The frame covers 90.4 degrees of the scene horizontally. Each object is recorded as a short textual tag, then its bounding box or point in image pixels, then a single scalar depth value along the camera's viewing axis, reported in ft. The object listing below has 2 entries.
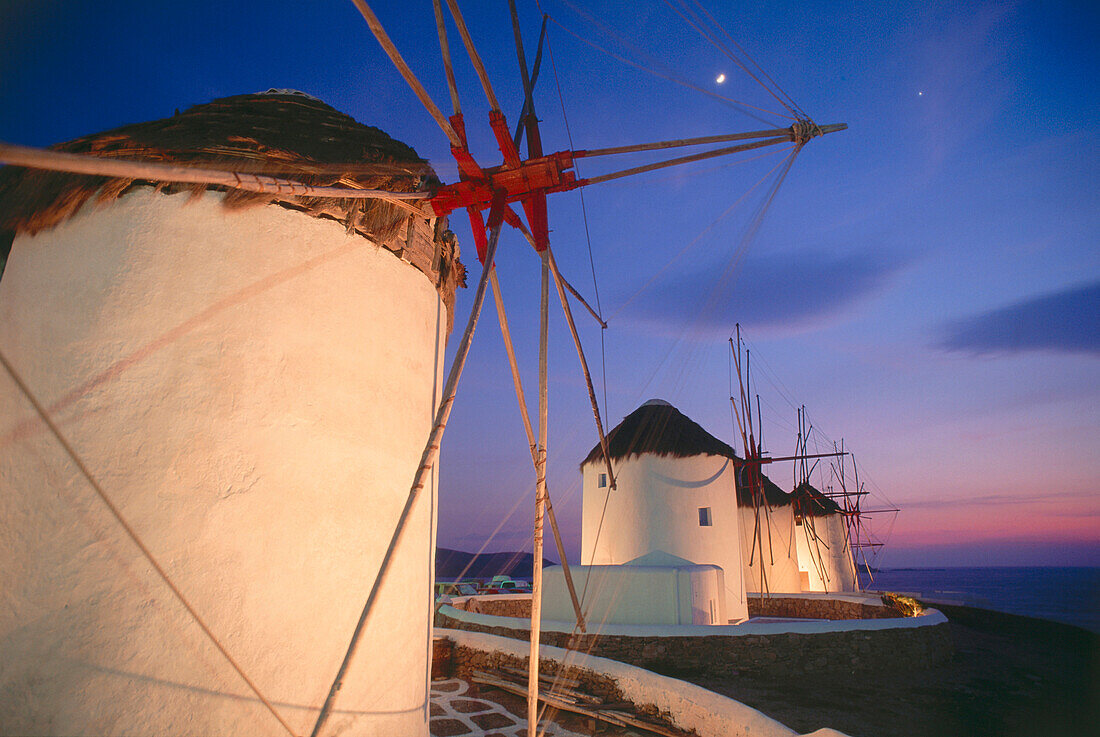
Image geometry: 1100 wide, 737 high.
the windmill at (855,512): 81.01
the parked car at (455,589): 72.64
